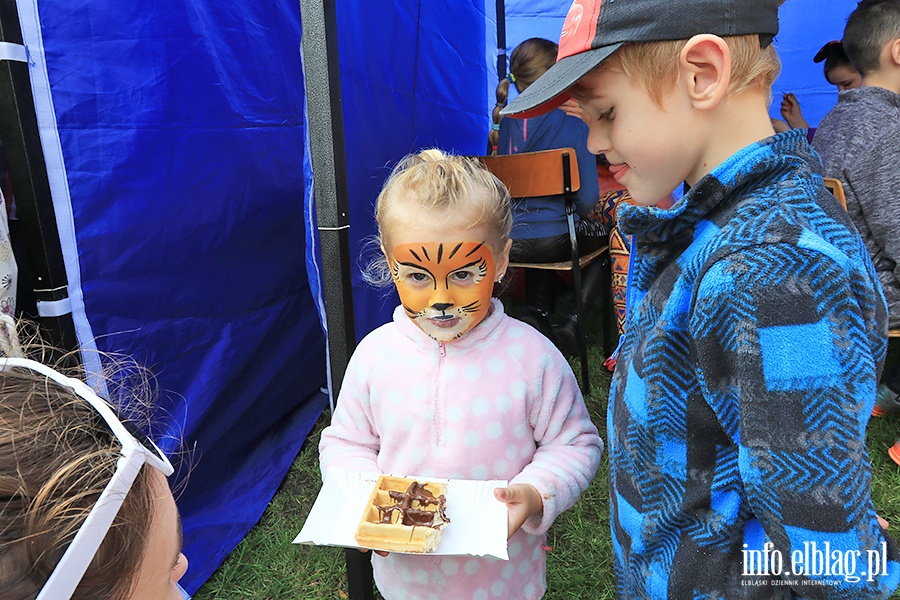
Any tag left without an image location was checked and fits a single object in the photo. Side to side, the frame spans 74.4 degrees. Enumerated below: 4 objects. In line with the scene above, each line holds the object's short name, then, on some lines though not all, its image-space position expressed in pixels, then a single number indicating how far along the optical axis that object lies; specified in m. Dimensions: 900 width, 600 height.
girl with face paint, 1.30
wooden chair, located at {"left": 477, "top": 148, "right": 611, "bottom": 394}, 3.03
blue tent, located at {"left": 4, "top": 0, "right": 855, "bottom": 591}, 1.76
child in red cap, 0.72
